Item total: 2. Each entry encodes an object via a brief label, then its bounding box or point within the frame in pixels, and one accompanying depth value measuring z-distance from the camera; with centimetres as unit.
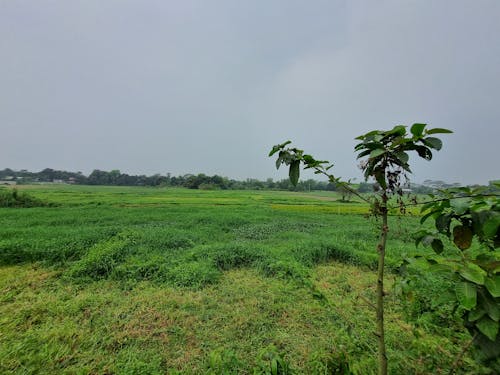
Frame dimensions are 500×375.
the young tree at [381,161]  97
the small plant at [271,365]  185
